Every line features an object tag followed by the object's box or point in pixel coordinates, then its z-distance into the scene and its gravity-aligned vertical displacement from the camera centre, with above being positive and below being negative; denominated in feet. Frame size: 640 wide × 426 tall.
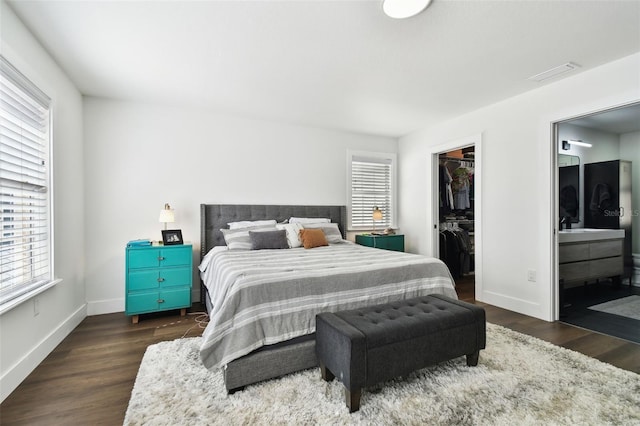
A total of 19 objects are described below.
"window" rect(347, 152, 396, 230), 16.44 +1.39
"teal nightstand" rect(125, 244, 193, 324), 10.36 -2.38
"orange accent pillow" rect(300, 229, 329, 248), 11.92 -1.04
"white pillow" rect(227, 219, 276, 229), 12.62 -0.46
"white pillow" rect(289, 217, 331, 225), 13.70 -0.34
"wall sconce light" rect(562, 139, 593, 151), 13.70 +3.21
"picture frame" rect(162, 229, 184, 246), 11.26 -0.91
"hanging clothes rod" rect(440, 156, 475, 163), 18.10 +3.37
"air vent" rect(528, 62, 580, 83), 8.93 +4.44
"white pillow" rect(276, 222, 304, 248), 12.15 -0.85
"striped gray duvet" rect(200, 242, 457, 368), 6.11 -1.91
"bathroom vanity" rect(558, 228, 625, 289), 11.83 -1.88
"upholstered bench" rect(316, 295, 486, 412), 5.43 -2.60
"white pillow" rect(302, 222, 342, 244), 13.24 -0.80
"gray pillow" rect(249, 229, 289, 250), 11.53 -1.07
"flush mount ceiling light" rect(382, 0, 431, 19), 6.06 +4.37
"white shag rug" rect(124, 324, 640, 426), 5.31 -3.75
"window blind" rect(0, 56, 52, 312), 6.42 +0.66
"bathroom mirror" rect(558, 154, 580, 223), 12.77 +1.14
